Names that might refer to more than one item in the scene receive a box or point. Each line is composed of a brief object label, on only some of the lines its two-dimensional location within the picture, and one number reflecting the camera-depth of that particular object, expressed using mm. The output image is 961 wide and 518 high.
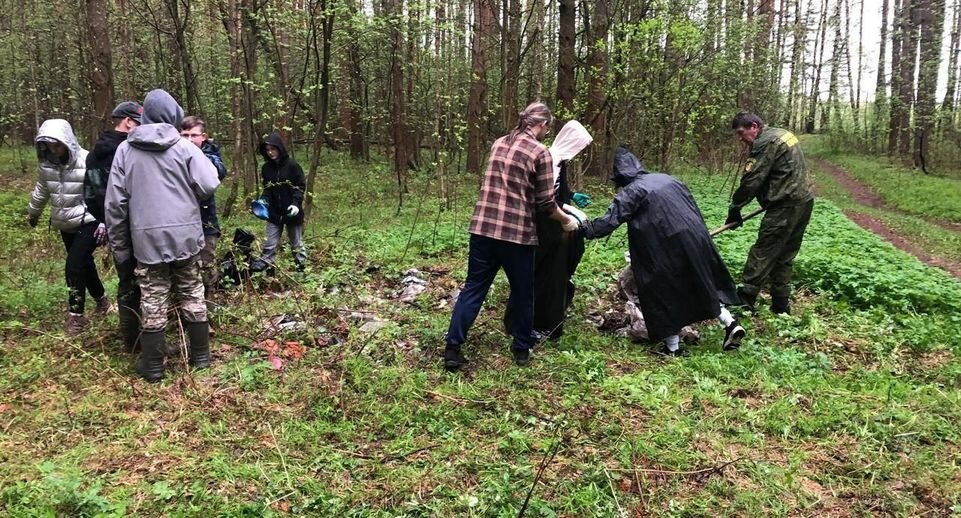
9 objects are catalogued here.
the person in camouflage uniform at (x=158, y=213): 4172
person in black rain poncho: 4887
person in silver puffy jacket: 5047
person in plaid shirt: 4520
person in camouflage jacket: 5898
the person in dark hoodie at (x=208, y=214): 5208
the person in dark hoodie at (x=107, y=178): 4594
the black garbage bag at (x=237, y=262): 5773
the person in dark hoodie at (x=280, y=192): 7236
